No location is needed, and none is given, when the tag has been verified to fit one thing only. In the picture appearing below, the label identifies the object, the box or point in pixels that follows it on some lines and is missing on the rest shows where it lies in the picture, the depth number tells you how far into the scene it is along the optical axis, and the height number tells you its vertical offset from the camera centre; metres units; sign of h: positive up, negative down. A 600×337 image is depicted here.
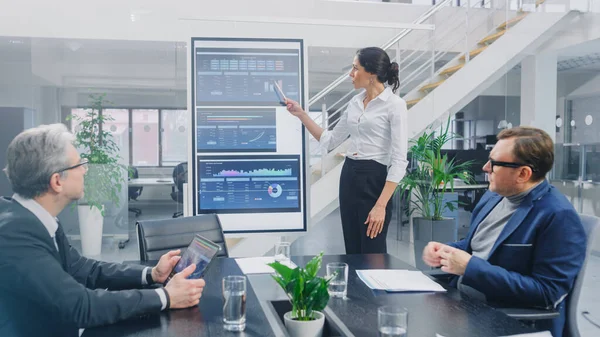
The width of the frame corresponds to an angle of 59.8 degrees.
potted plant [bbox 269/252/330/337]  1.39 -0.38
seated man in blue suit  1.75 -0.31
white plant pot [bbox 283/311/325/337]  1.40 -0.47
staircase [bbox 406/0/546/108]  5.41 +1.07
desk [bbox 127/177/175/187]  4.61 -0.25
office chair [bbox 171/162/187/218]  4.46 -0.23
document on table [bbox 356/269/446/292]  1.80 -0.46
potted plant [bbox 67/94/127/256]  4.52 -0.17
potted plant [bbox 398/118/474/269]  4.66 -0.32
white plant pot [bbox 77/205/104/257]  4.53 -0.66
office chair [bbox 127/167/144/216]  4.66 -0.34
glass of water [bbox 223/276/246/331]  1.43 -0.42
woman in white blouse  2.85 -0.01
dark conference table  1.40 -0.47
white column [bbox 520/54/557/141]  4.24 +0.52
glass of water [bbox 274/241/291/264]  2.13 -0.40
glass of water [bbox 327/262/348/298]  1.73 -0.42
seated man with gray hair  1.40 -0.30
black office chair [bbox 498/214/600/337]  1.72 -0.49
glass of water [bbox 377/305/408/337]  1.25 -0.41
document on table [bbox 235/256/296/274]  2.09 -0.47
